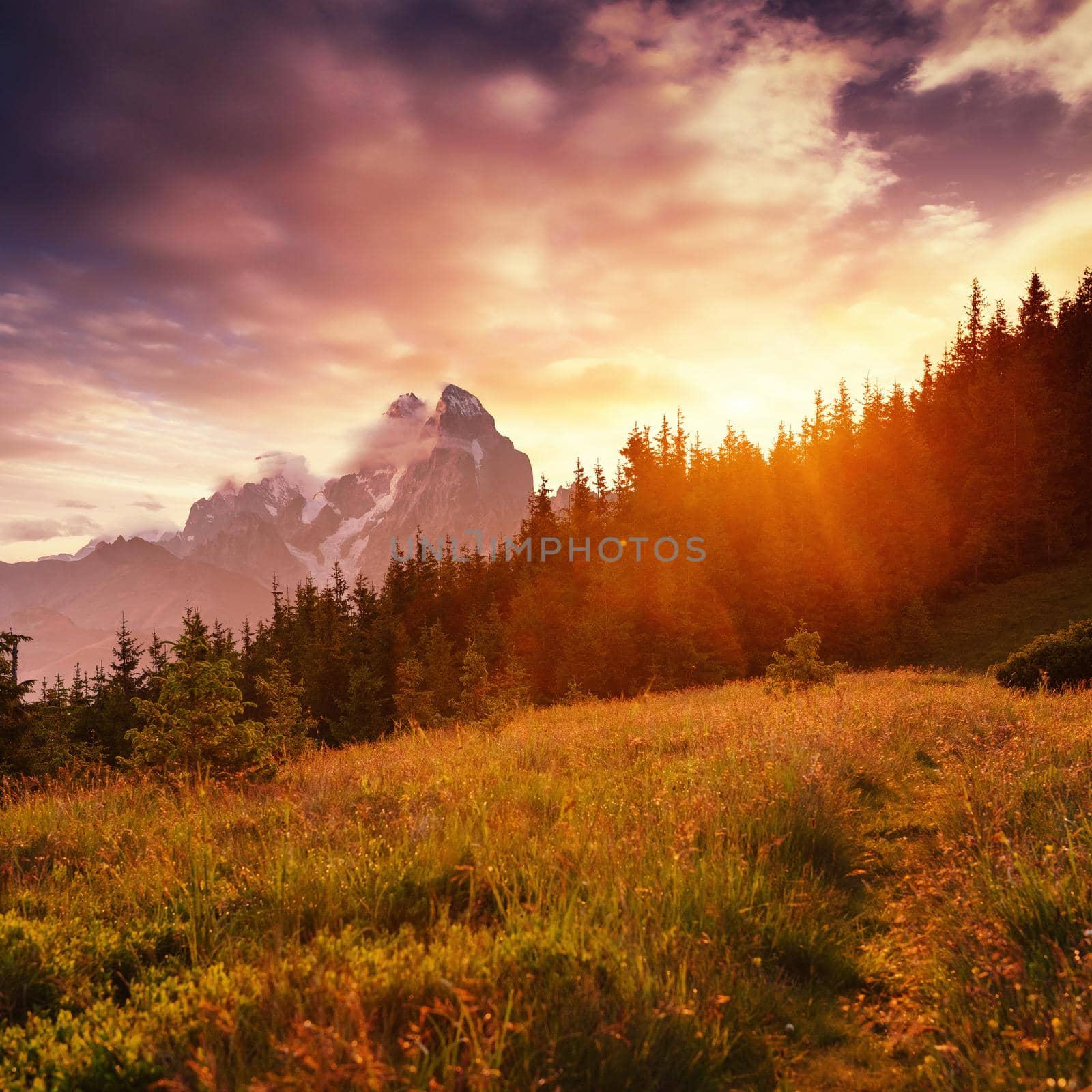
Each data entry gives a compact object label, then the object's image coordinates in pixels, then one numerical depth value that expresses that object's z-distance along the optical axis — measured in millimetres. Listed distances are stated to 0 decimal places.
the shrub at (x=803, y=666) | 16172
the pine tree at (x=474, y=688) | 27945
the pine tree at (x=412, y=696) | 38528
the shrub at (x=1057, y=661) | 12758
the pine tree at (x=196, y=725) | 9133
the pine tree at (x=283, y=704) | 27391
